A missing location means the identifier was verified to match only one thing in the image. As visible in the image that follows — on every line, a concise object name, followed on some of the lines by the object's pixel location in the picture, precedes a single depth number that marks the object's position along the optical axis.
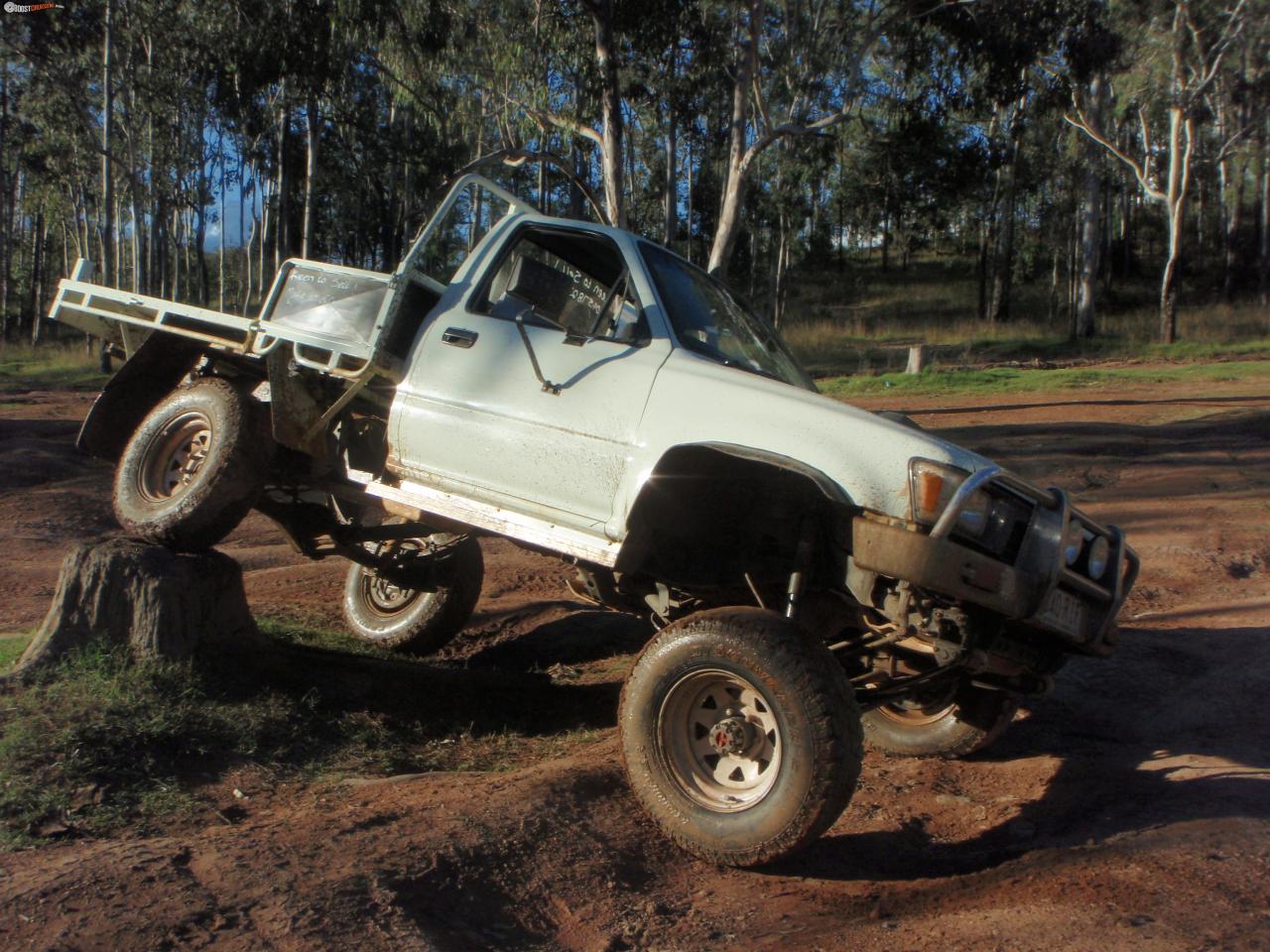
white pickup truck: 3.89
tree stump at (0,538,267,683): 5.14
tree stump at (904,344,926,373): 20.81
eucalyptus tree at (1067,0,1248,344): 26.66
